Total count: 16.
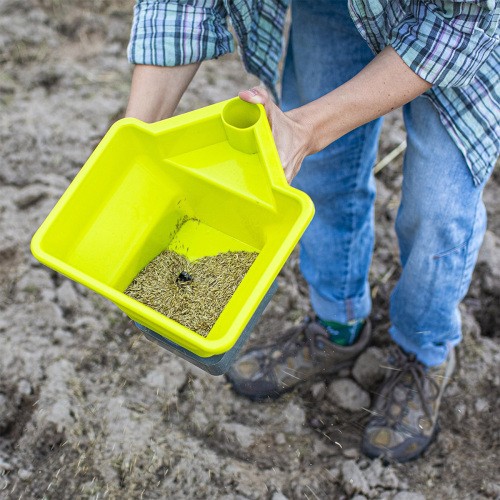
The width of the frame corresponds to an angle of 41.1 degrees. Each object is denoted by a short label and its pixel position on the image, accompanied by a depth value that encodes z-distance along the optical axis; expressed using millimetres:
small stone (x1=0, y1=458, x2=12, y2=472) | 1435
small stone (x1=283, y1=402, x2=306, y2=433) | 1590
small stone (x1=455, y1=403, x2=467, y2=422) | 1610
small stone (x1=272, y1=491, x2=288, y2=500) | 1440
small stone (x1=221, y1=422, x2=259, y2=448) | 1552
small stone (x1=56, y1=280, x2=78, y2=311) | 1737
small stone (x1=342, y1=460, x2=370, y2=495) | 1479
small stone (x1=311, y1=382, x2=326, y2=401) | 1652
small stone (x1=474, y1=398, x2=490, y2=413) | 1619
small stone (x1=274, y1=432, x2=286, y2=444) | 1565
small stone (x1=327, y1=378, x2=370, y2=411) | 1638
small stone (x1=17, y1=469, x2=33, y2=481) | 1434
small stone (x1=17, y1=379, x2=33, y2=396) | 1555
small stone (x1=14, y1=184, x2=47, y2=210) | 1945
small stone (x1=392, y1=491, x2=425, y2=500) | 1461
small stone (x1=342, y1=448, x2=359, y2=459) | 1563
